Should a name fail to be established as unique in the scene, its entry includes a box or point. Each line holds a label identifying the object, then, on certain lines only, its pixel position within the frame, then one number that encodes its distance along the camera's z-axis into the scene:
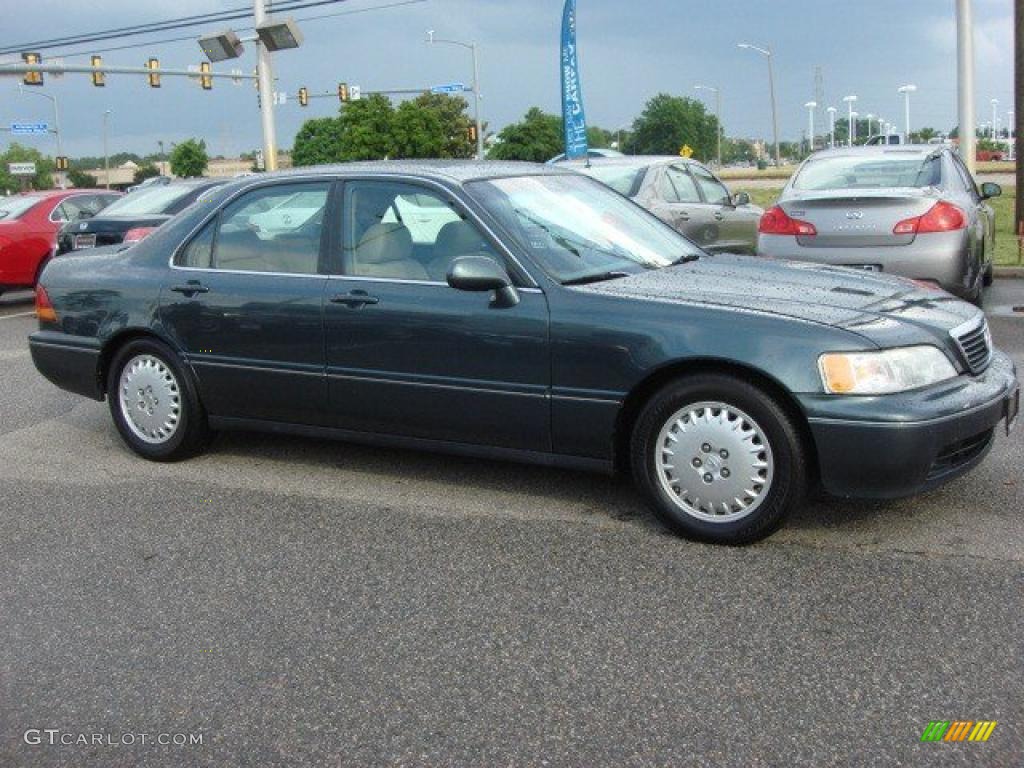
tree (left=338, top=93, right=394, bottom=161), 67.62
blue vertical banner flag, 19.47
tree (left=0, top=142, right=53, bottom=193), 106.31
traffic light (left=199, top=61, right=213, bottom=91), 37.03
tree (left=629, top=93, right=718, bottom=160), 94.12
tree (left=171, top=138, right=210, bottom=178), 98.94
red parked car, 14.11
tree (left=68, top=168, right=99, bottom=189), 98.69
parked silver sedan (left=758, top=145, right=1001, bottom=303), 8.84
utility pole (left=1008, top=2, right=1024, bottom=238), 15.12
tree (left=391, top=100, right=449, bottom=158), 67.19
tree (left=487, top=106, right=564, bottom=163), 58.00
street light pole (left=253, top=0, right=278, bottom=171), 29.92
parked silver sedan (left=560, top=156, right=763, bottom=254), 11.02
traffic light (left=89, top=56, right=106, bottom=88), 35.94
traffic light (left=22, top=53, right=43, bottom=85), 32.72
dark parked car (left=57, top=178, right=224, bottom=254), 12.70
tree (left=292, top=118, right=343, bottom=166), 87.62
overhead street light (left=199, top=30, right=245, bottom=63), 30.78
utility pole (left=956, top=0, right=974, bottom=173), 16.58
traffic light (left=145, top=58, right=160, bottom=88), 35.44
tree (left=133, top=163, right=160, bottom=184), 95.27
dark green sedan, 4.32
